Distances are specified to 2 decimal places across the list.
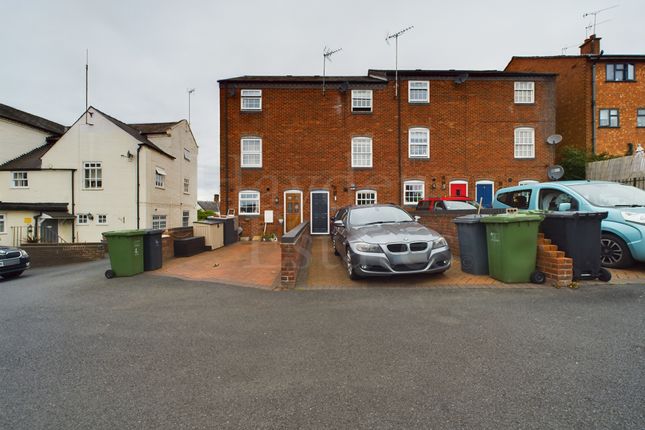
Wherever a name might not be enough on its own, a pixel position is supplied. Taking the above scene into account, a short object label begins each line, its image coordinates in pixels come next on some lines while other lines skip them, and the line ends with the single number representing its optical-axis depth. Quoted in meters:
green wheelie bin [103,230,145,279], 7.05
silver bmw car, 5.33
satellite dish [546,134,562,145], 15.78
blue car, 5.50
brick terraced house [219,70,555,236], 16.14
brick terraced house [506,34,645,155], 19.34
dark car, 9.07
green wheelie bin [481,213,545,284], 5.18
